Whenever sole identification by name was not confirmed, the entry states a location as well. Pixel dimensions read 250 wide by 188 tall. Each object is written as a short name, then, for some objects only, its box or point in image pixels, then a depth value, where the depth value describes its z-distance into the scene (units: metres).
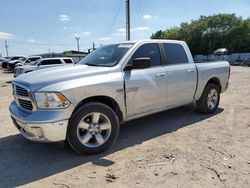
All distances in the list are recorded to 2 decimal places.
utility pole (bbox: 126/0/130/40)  17.72
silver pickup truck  2.92
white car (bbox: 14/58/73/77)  12.77
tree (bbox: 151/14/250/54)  42.59
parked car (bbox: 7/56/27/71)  24.70
